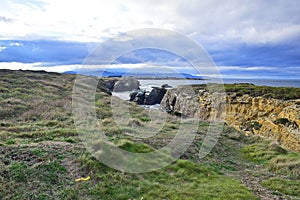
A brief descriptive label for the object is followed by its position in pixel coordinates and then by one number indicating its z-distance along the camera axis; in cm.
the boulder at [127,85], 5596
